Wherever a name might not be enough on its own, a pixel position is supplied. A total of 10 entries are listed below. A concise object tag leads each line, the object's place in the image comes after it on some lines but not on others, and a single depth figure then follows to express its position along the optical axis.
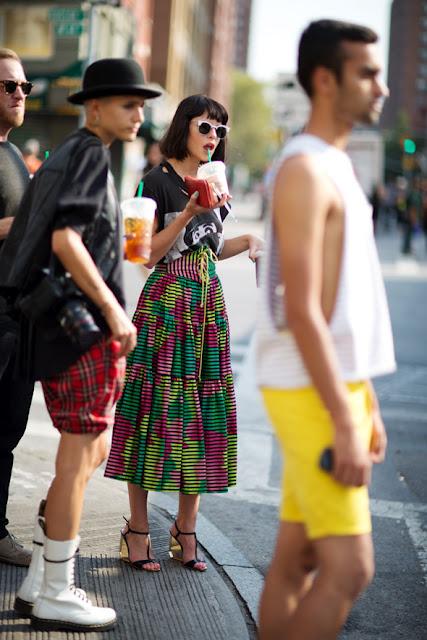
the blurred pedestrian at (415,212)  29.88
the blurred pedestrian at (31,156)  13.00
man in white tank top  2.46
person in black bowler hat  3.13
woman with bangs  4.20
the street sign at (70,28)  14.23
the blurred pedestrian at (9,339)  3.93
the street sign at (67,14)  14.39
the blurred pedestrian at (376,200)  41.33
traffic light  34.78
